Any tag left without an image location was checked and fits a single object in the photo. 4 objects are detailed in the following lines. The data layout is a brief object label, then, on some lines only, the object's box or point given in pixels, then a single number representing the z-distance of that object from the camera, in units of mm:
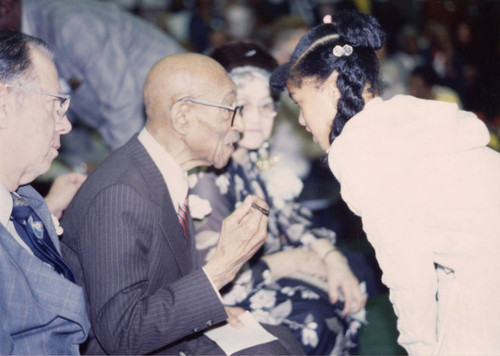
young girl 1371
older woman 2172
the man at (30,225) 1350
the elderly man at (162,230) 1593
